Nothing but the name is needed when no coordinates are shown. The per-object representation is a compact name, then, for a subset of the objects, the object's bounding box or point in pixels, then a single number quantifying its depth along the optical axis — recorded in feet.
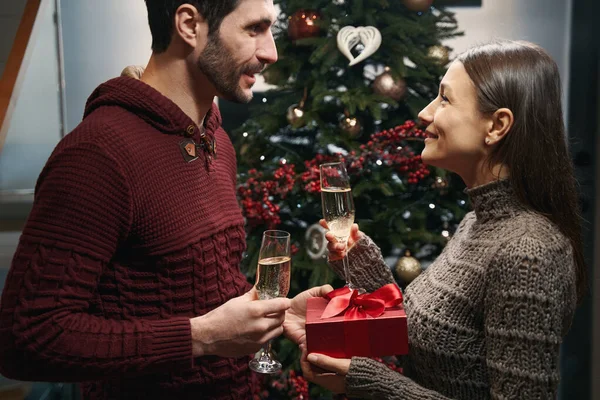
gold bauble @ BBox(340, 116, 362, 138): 9.59
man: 4.14
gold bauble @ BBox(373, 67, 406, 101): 9.54
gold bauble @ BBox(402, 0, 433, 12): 9.71
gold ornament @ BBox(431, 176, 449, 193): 9.46
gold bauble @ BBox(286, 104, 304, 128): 9.75
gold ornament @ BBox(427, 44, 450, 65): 9.62
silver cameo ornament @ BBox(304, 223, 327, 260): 9.67
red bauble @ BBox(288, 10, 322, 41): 9.61
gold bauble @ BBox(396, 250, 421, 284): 9.49
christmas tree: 9.47
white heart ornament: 9.43
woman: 4.42
